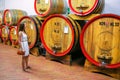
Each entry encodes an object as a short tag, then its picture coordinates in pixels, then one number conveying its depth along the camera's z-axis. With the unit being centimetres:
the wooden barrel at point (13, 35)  640
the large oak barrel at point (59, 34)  427
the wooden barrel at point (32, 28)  519
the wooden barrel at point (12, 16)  656
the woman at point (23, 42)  389
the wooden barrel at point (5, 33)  683
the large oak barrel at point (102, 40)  351
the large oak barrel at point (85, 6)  389
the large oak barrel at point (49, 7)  491
